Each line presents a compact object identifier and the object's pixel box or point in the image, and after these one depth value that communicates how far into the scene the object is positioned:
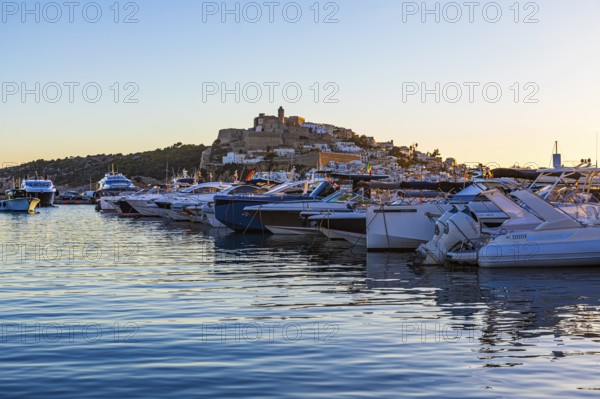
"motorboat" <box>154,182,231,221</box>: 45.88
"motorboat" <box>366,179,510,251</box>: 24.45
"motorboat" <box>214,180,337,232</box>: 33.97
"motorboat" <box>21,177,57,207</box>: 86.56
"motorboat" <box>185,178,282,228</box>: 39.97
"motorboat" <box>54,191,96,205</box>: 119.44
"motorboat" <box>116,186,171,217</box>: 54.59
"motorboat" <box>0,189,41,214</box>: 73.00
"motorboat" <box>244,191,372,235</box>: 30.56
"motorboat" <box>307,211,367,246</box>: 27.61
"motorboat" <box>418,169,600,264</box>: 19.09
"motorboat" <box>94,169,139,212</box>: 83.03
